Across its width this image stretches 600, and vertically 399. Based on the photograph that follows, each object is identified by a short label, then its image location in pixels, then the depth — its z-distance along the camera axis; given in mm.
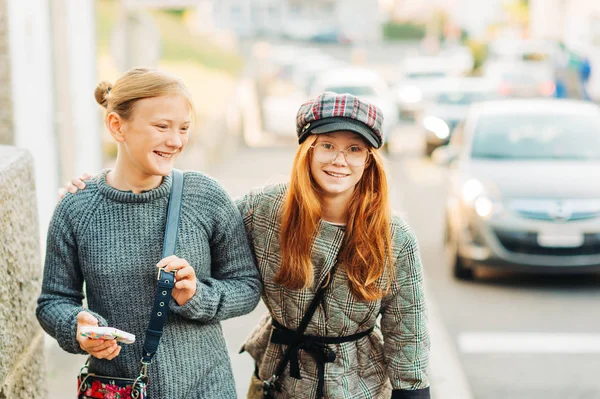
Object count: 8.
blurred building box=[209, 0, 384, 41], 78062
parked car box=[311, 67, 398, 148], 17406
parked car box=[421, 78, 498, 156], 16438
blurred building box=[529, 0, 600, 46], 34281
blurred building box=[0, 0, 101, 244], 4664
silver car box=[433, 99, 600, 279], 7469
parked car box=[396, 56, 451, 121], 23672
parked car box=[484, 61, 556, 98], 21250
